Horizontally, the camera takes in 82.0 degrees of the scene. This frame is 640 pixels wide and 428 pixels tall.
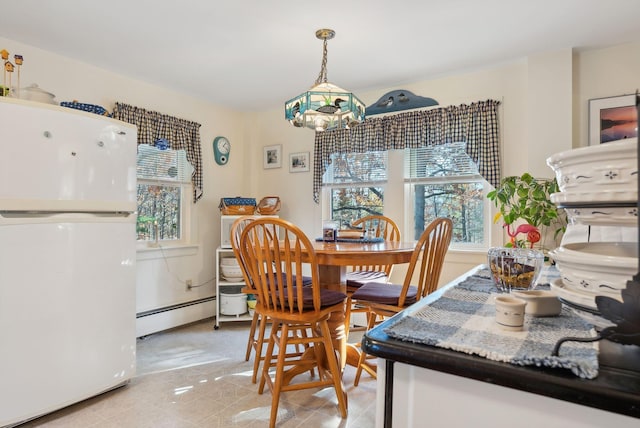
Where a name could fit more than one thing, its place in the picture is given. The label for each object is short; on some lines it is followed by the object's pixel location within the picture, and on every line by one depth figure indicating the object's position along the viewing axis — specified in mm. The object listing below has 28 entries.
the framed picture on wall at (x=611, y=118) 2643
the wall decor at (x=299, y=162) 4121
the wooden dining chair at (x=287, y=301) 1829
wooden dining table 1938
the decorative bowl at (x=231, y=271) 3682
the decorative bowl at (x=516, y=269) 958
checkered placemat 509
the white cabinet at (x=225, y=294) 3623
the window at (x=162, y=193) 3484
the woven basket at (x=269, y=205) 3912
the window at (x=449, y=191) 3271
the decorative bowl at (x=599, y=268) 469
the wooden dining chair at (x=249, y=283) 2176
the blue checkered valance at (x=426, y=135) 3072
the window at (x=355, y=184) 3719
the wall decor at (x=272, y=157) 4301
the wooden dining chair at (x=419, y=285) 1983
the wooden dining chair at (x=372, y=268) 2600
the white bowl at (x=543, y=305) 729
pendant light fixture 2158
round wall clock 4108
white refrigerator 1848
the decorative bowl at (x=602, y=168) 486
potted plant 2639
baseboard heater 3342
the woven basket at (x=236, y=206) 3835
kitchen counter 448
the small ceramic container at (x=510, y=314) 645
